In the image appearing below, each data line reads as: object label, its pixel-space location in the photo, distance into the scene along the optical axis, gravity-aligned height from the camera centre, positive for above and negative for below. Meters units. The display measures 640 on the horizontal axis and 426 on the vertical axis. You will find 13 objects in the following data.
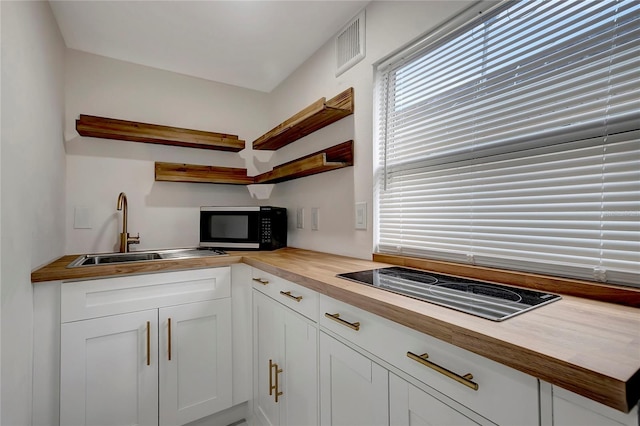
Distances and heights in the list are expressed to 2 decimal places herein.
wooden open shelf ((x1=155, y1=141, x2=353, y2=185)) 1.76 +0.32
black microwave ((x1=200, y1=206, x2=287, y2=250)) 2.16 -0.08
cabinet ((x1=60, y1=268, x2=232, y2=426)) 1.44 -0.66
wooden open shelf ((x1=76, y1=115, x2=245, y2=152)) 1.98 +0.57
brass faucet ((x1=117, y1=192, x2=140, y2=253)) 2.06 -0.11
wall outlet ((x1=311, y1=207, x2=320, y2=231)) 2.09 -0.01
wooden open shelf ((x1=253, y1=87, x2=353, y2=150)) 1.75 +0.58
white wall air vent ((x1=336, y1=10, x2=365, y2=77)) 1.69 +0.97
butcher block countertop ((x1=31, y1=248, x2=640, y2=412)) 0.48 -0.24
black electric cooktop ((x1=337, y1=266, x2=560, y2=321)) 0.80 -0.24
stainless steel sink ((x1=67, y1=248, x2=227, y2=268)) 1.87 -0.24
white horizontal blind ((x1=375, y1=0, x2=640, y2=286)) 0.86 +0.25
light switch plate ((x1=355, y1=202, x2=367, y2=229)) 1.68 +0.00
